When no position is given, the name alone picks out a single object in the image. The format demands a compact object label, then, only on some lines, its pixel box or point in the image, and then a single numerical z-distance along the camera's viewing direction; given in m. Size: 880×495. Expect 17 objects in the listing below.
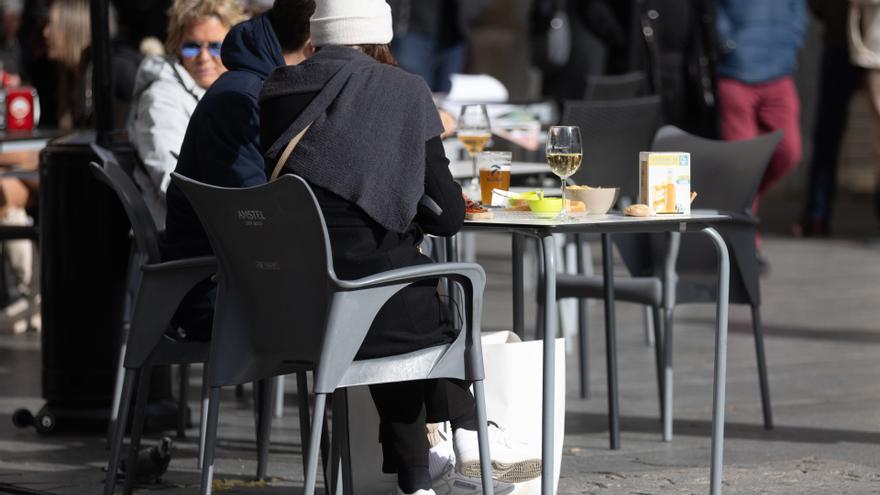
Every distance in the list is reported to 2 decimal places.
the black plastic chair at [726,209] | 11.83
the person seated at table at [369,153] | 8.34
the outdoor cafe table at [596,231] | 8.76
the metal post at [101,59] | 11.90
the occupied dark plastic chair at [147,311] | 9.41
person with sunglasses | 11.22
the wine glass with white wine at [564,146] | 9.48
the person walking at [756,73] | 19.78
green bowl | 9.09
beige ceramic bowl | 9.30
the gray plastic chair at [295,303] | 7.93
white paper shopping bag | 9.36
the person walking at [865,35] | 20.64
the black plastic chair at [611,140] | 13.31
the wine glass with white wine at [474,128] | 11.71
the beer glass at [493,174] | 10.02
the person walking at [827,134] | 24.14
